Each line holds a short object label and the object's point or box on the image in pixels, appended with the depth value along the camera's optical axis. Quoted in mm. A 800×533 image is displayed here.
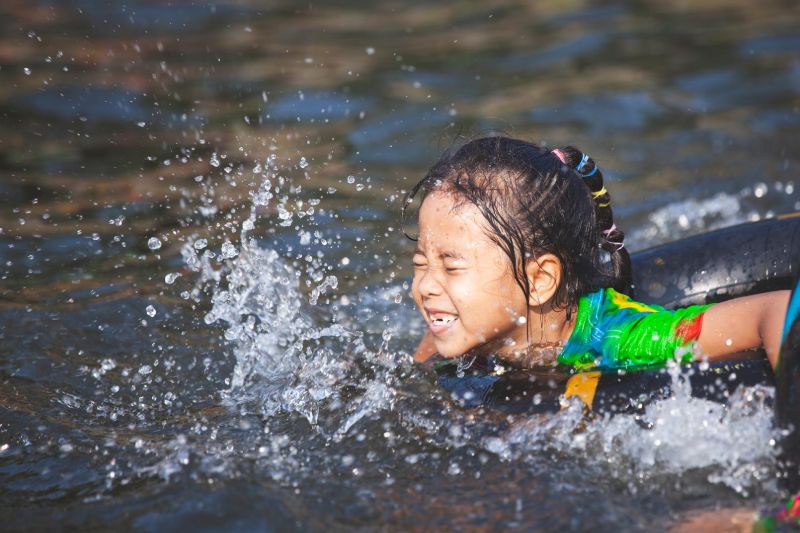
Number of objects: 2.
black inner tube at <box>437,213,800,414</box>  6211
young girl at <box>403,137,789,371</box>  6793
